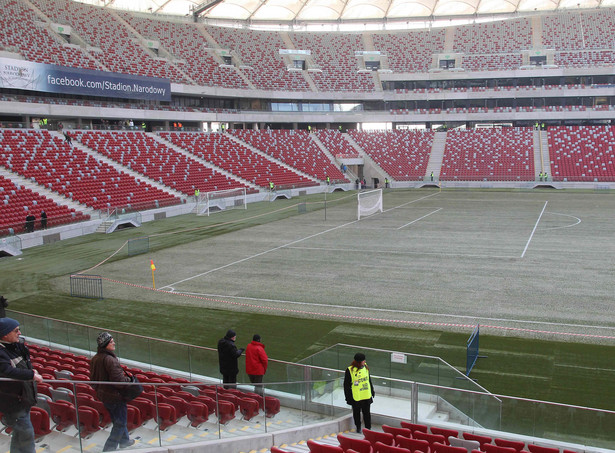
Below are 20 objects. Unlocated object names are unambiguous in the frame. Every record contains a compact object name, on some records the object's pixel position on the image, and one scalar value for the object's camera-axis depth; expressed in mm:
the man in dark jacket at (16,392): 5840
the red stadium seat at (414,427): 9242
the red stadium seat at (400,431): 8703
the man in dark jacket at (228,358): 11016
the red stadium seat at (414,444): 7848
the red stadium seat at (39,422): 6340
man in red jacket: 11055
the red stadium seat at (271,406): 9439
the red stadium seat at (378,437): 8273
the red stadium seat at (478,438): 8576
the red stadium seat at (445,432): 8852
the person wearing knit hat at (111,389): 6961
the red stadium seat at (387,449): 7322
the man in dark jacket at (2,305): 13825
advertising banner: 47375
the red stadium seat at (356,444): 7773
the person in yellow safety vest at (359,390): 9695
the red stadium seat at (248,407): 9344
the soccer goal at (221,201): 47675
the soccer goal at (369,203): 43631
